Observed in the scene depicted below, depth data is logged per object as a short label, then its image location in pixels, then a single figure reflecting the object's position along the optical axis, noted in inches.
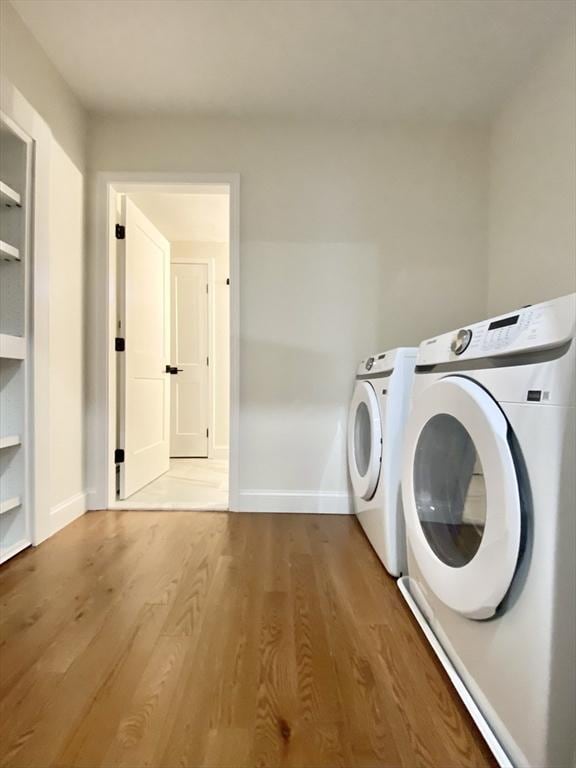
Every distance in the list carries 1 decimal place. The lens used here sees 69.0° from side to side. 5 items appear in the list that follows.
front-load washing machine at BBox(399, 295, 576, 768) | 26.4
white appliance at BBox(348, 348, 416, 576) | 60.8
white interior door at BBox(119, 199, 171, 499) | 99.2
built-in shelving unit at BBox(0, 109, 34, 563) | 68.8
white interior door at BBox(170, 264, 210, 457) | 167.3
